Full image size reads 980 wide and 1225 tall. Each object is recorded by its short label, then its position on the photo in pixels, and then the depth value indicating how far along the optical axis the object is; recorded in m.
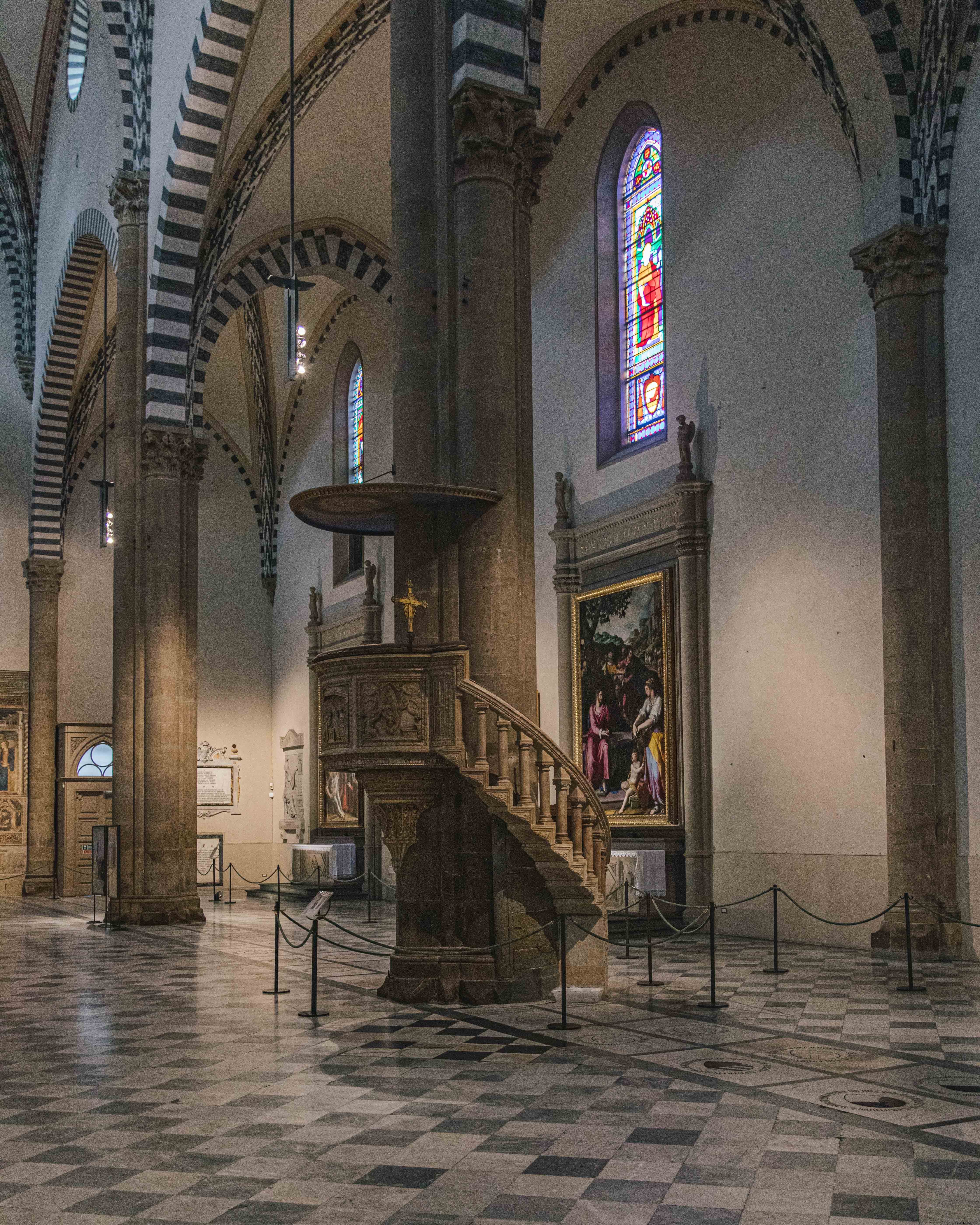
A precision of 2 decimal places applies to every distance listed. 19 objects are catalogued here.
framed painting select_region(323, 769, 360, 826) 24.56
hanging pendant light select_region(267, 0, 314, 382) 12.66
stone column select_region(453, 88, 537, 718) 10.23
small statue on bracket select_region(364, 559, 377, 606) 23.72
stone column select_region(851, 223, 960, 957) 12.41
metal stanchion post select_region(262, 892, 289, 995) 10.43
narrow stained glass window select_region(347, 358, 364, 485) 25.72
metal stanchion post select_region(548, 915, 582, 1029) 8.47
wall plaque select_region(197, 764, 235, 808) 28.25
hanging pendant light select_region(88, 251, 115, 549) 22.09
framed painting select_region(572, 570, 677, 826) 16.31
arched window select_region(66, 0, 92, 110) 23.30
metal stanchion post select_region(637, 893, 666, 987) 10.76
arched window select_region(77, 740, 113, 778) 27.30
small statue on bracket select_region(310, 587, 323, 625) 26.69
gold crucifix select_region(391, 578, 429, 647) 9.84
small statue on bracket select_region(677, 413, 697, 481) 15.96
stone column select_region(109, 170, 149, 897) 18.19
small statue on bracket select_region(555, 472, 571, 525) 18.62
